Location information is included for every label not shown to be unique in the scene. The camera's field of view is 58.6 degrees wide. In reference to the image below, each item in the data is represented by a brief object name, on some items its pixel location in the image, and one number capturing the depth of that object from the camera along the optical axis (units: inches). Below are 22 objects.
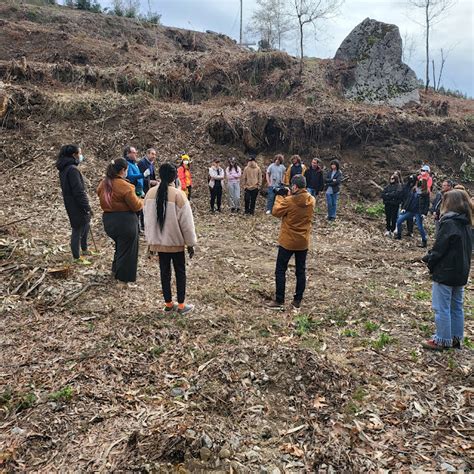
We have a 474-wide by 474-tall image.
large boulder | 789.9
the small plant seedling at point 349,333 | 211.2
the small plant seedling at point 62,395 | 148.0
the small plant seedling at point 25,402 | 144.5
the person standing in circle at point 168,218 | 196.5
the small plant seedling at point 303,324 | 211.8
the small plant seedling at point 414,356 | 188.2
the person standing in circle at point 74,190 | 250.7
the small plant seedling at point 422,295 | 266.8
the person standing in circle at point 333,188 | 469.7
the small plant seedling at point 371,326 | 218.4
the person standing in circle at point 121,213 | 222.7
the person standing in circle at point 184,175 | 423.2
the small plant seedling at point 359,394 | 159.9
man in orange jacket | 227.0
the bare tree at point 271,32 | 1082.7
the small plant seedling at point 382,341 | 199.8
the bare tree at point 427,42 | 928.3
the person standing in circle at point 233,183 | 484.1
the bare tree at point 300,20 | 878.2
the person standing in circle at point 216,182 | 466.3
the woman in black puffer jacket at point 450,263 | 183.8
